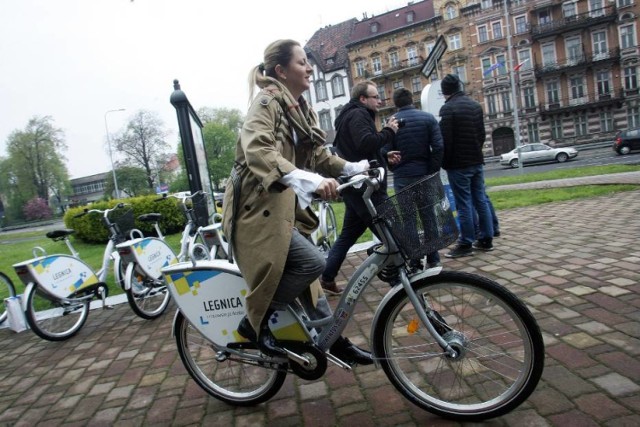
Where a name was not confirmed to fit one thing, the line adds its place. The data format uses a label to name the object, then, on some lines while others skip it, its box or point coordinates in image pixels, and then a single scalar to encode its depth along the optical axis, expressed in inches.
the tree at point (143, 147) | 2201.0
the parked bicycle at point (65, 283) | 173.9
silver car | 1068.5
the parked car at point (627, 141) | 914.7
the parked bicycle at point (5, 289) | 208.5
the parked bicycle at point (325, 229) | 218.1
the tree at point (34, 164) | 2201.0
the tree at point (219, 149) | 2343.8
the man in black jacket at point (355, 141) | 157.6
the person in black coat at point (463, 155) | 201.5
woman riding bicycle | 77.2
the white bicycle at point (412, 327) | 79.7
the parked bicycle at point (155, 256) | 185.2
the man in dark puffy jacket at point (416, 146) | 182.2
